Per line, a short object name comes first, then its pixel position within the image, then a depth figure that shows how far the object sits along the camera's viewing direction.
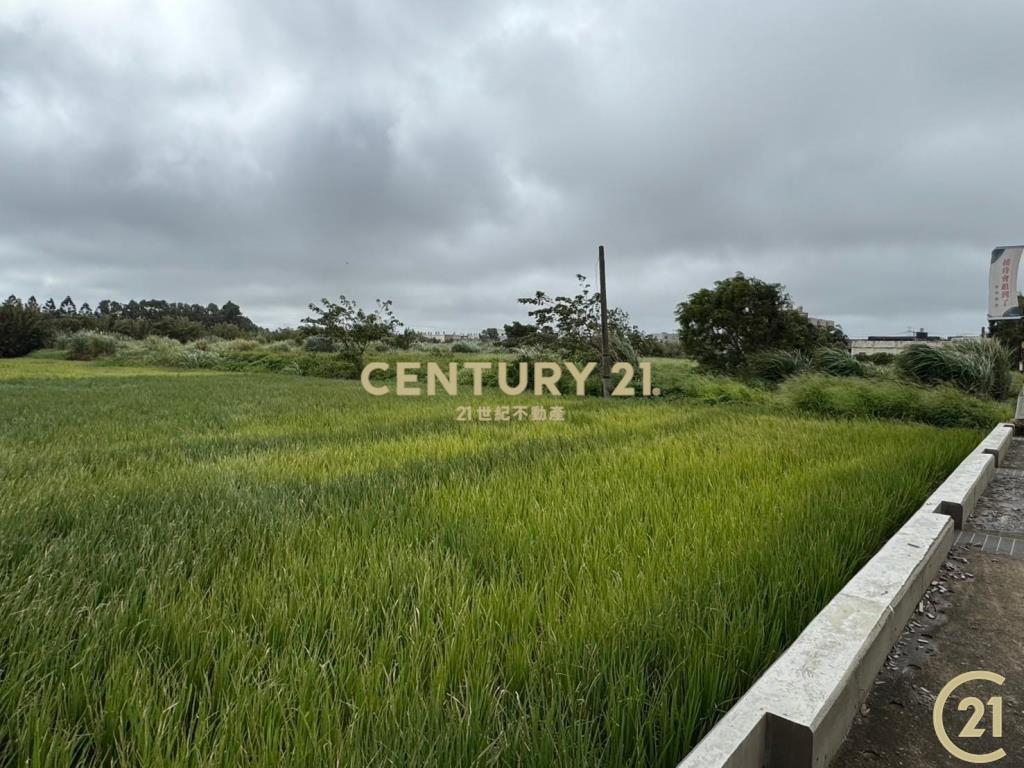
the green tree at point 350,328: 17.44
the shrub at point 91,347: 26.11
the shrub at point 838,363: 9.23
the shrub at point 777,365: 10.10
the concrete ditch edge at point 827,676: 0.94
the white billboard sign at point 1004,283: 6.00
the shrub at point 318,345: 23.61
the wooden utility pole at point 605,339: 10.18
